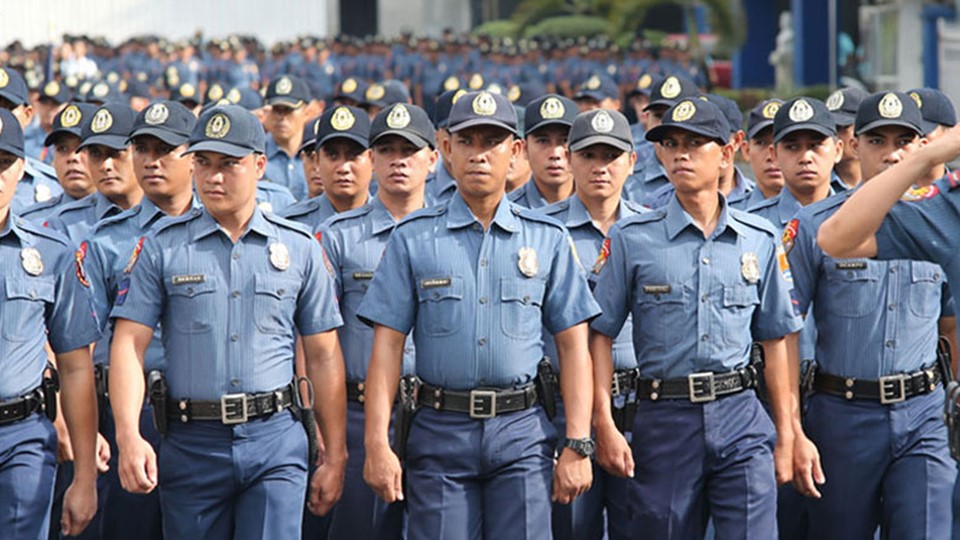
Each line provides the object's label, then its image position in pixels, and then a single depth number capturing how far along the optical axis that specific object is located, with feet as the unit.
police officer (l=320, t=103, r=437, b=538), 38.54
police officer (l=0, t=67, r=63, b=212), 51.34
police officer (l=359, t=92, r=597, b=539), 32.76
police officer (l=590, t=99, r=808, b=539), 34.40
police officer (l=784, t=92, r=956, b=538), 36.10
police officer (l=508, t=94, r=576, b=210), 44.28
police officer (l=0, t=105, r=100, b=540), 32.43
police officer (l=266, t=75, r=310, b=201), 63.10
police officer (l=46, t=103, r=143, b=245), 42.36
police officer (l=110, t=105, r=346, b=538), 32.78
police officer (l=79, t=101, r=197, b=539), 37.99
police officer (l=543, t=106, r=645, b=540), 37.93
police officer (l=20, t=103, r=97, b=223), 47.52
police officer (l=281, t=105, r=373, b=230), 44.61
